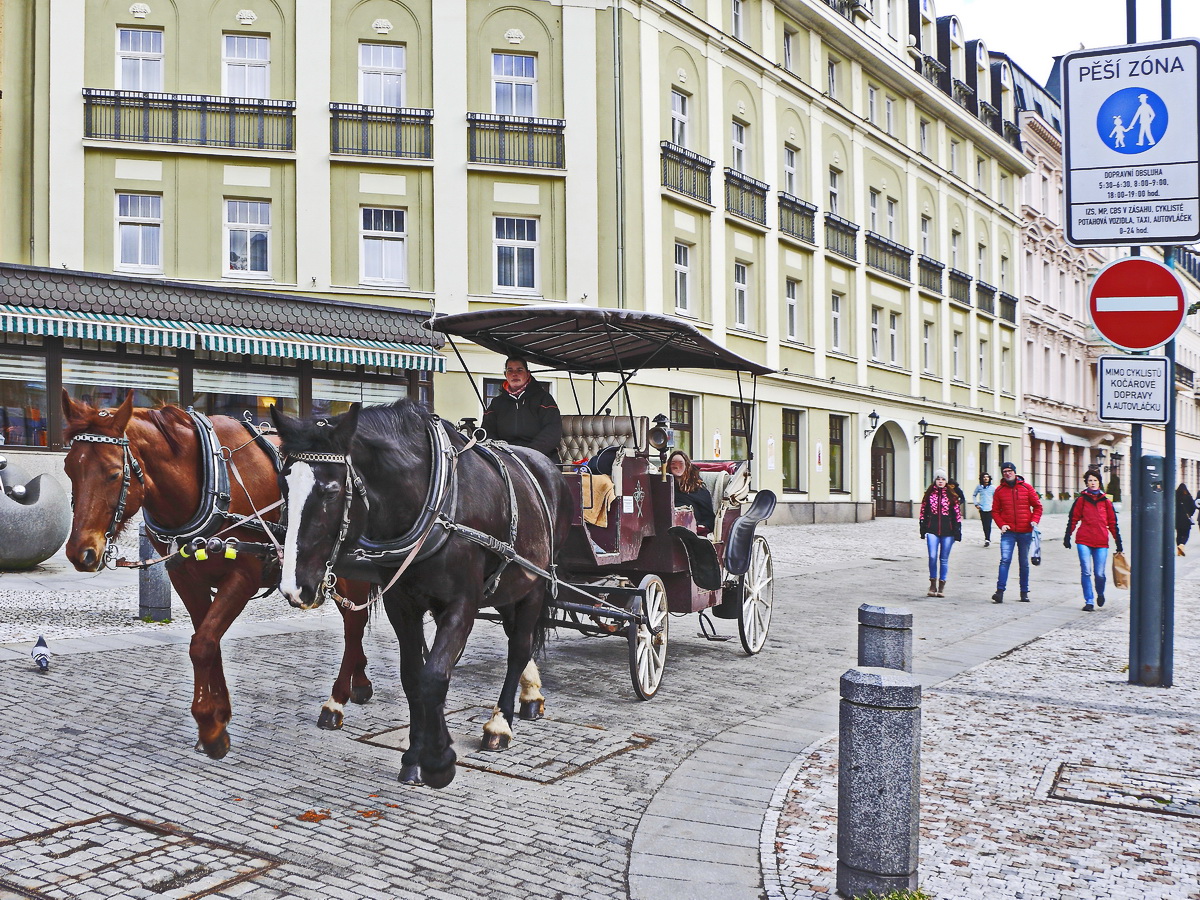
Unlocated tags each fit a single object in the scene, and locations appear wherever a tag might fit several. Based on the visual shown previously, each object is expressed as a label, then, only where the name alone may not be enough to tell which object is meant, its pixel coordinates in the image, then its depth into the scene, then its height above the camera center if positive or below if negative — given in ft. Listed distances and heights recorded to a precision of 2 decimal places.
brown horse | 17.01 -0.60
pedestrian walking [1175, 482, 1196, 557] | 79.87 -4.16
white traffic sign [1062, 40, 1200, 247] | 25.84 +7.63
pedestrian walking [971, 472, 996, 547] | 83.46 -3.50
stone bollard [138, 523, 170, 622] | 35.32 -4.34
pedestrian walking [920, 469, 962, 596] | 50.11 -3.21
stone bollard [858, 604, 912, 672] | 19.48 -3.18
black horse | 15.23 -1.03
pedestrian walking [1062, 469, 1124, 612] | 45.47 -3.04
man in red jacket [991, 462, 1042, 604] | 48.06 -2.62
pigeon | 26.13 -4.66
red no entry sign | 25.45 +3.64
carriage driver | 24.98 +1.07
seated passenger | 30.60 -0.96
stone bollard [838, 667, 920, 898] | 12.76 -3.87
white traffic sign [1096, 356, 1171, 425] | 25.68 +1.65
